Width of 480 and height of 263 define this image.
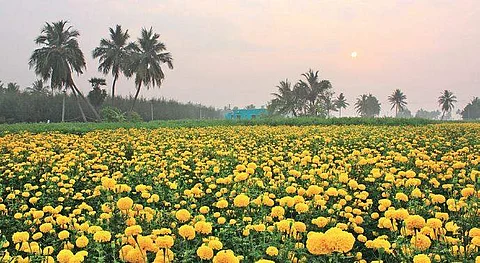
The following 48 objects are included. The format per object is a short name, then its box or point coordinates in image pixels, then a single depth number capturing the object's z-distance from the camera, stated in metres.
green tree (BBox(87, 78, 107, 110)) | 36.81
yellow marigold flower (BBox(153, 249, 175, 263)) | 1.66
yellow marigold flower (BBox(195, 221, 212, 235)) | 2.00
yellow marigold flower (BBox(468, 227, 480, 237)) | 1.83
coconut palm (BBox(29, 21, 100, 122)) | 31.84
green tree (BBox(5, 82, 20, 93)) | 46.47
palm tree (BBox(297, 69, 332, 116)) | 48.47
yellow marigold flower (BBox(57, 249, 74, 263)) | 1.60
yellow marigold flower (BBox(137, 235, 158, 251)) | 1.70
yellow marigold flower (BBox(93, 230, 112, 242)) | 2.02
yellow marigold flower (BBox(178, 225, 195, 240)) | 1.86
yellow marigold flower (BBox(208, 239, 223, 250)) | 1.77
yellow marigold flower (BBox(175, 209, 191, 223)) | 2.09
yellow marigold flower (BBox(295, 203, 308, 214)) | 2.40
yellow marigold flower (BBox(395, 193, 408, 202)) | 2.68
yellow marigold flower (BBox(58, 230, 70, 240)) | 2.21
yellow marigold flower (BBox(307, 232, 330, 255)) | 1.47
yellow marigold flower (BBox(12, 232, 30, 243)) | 2.03
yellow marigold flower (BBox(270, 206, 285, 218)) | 2.30
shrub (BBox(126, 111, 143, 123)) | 33.06
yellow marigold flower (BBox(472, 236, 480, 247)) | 1.72
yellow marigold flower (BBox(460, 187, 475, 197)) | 2.52
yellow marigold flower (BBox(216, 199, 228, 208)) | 2.77
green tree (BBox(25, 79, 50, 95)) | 47.50
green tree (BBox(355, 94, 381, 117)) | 94.06
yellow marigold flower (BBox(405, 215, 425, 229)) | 1.86
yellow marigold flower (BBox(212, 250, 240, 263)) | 1.55
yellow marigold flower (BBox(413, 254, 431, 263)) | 1.51
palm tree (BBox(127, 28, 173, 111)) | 36.97
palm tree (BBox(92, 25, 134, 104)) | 37.06
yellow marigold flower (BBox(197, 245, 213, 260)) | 1.67
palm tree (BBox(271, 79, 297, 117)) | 49.00
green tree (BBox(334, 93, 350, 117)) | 76.62
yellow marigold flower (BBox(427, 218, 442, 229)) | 1.94
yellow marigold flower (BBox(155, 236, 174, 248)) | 1.65
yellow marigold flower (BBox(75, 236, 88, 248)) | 2.03
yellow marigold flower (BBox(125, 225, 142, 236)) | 1.92
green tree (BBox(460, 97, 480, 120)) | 94.44
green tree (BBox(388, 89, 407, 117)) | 86.31
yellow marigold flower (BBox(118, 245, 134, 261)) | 1.70
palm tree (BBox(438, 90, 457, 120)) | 81.59
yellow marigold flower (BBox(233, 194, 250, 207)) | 2.39
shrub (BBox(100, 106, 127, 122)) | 32.22
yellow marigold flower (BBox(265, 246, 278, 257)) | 1.84
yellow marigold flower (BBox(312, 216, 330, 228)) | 2.28
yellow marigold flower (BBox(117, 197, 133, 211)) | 2.20
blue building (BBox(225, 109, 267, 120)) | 70.63
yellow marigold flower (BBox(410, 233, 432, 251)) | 1.80
